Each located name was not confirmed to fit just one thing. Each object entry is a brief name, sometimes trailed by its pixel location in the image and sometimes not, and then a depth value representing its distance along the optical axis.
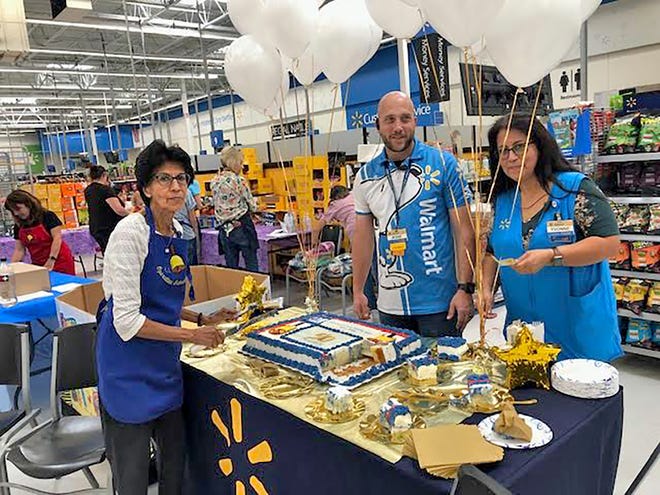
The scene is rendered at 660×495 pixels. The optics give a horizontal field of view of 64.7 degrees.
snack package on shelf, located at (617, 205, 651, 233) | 3.36
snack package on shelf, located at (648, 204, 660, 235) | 3.28
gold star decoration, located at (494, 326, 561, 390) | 1.39
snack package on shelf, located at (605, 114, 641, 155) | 3.35
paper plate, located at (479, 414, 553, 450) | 1.13
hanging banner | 4.84
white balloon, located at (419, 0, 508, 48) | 1.58
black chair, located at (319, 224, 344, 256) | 5.50
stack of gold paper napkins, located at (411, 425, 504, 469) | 1.05
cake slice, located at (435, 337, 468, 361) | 1.61
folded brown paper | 1.14
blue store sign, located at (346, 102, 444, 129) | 8.05
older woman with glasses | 1.52
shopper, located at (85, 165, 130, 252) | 5.86
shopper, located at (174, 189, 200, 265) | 4.95
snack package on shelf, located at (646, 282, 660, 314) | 3.34
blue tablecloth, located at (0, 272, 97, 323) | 3.19
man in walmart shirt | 2.07
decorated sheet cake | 1.56
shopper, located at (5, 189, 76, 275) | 4.18
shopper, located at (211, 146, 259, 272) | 5.20
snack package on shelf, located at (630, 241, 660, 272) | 3.35
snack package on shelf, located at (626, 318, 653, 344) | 3.46
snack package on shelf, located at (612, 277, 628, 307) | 3.48
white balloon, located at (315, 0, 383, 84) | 2.48
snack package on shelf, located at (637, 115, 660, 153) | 3.22
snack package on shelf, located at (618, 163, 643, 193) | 3.47
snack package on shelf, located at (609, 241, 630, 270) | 3.47
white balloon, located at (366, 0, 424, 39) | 2.32
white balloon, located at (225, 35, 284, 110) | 2.53
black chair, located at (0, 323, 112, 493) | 1.95
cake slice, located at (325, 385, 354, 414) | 1.33
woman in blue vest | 1.64
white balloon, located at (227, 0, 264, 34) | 2.37
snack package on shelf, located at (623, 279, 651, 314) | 3.41
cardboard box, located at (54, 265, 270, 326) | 2.74
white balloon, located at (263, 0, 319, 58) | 2.24
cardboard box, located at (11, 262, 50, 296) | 3.50
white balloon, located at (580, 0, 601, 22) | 1.91
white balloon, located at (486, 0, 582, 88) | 1.61
